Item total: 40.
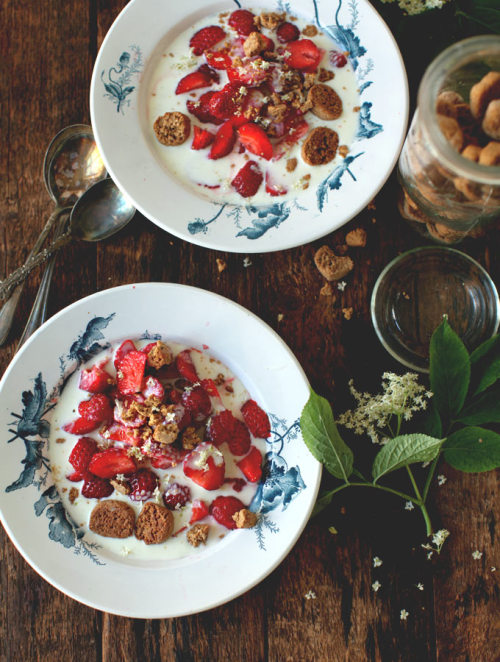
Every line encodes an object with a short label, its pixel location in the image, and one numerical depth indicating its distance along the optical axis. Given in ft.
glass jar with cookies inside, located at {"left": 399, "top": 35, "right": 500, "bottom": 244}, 3.19
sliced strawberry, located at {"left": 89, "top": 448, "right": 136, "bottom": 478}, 4.05
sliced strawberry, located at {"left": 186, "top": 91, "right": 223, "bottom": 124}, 4.09
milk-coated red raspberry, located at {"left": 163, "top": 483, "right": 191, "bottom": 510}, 4.02
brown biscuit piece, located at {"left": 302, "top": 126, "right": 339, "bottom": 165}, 4.05
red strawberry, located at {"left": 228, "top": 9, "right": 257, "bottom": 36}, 4.12
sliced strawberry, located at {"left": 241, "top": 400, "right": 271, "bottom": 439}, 4.06
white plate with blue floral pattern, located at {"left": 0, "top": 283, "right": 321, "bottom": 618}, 3.89
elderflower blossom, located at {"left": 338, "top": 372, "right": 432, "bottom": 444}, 3.94
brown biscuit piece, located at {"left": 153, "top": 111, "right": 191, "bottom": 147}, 4.07
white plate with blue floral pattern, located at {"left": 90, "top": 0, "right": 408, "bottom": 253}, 3.91
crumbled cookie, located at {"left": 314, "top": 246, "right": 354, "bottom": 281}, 4.16
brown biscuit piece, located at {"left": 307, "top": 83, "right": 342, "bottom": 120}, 4.04
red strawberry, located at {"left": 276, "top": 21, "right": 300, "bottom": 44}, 4.11
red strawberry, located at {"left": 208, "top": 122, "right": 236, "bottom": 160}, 4.06
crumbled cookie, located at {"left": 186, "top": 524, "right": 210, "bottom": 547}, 3.99
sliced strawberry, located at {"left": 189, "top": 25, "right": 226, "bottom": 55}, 4.13
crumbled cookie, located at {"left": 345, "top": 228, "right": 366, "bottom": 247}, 4.19
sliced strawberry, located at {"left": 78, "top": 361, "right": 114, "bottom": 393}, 4.06
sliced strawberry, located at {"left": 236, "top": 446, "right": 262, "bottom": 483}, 4.04
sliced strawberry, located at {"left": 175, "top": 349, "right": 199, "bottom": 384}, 4.05
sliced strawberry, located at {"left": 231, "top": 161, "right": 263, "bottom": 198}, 4.04
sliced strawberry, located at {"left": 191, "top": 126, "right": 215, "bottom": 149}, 4.06
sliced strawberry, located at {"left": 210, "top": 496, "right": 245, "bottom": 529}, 4.00
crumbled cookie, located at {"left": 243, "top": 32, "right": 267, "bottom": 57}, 4.03
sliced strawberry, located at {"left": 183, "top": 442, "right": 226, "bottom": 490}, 3.94
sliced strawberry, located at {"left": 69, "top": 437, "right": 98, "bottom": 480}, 4.07
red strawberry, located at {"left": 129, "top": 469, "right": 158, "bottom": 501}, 4.03
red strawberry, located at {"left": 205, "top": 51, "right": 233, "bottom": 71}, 4.12
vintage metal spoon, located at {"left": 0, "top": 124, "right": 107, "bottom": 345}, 4.32
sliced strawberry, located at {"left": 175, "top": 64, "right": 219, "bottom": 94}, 4.09
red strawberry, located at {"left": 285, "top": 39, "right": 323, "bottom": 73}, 4.06
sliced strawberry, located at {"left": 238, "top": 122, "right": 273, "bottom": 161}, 4.03
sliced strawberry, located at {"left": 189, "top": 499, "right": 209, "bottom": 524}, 4.02
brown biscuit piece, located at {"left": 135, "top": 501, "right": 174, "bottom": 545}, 3.98
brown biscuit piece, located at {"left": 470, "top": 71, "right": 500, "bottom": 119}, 3.30
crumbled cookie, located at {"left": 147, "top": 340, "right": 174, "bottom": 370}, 3.98
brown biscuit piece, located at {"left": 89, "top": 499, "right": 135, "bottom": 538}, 4.03
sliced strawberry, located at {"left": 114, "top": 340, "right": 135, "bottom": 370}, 4.09
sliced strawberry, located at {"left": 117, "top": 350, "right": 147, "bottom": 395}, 4.00
